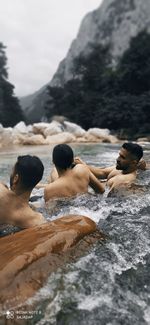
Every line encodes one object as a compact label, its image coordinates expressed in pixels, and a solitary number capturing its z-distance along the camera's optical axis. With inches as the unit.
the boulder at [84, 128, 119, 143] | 1112.4
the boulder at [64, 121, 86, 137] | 1198.5
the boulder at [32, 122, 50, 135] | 1258.6
